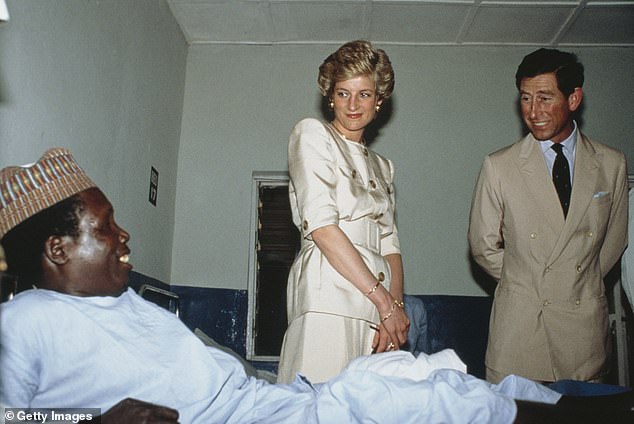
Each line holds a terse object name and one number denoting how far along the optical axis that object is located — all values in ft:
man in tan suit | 9.59
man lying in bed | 4.64
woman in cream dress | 7.82
